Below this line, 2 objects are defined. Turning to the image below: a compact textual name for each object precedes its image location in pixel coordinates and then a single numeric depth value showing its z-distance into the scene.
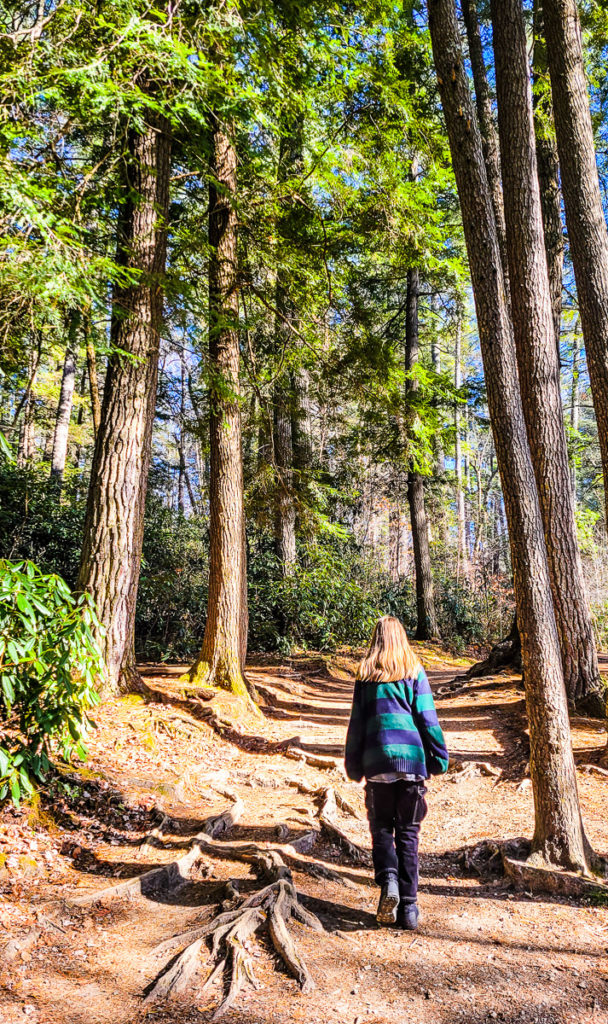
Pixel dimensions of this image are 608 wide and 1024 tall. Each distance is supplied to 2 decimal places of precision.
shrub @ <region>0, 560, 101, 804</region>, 3.52
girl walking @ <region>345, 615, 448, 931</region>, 3.41
